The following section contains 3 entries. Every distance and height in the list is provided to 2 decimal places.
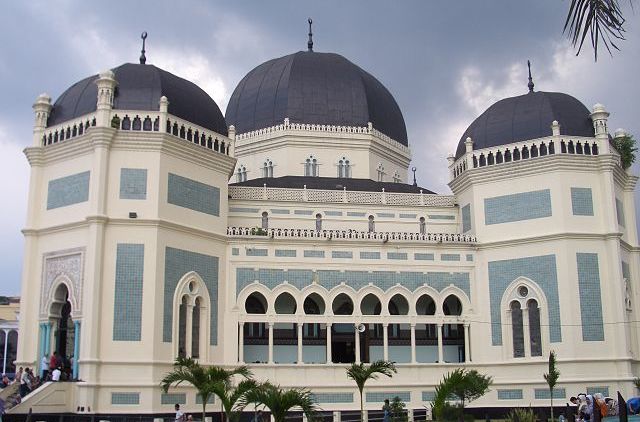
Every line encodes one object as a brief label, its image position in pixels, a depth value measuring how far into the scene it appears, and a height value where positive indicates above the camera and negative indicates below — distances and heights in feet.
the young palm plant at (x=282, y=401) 45.27 -2.26
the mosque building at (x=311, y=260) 87.10 +13.00
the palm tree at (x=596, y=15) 17.99 +8.23
